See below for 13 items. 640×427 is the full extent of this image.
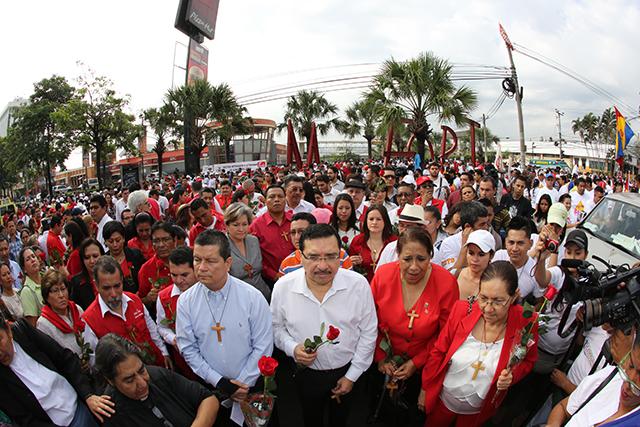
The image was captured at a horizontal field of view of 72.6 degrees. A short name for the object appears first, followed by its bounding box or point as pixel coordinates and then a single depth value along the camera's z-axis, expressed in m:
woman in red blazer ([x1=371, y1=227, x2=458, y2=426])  2.96
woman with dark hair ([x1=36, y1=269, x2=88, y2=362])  3.28
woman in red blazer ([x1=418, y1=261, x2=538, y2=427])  2.67
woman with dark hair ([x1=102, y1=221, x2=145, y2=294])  4.38
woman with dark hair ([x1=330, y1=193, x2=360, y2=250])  4.86
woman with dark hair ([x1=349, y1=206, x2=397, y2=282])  4.20
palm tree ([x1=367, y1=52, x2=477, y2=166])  15.89
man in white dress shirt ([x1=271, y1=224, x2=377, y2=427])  2.80
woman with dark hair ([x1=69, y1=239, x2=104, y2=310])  4.02
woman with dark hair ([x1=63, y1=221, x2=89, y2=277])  4.98
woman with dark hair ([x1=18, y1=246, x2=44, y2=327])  3.88
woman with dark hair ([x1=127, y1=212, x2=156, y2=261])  4.99
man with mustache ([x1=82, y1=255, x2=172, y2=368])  3.29
